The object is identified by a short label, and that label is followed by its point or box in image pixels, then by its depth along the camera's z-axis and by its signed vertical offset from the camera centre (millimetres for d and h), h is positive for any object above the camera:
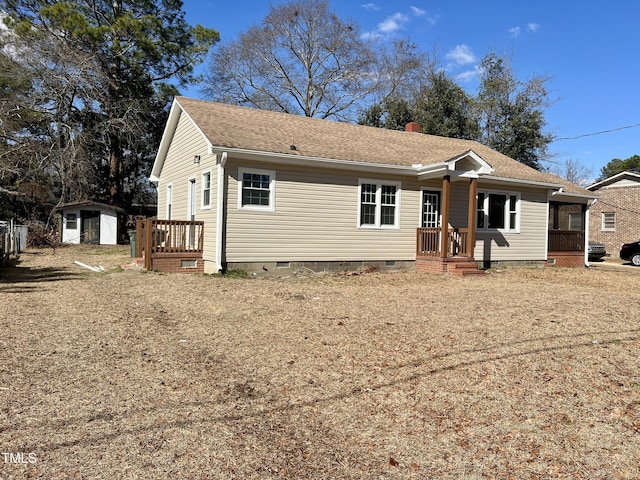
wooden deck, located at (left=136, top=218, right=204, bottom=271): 12281 -537
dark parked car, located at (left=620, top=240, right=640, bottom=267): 21641 -725
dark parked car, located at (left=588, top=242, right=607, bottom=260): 23641 -739
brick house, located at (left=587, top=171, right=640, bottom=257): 26266 +1406
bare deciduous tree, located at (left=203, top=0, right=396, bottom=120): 33188 +11566
